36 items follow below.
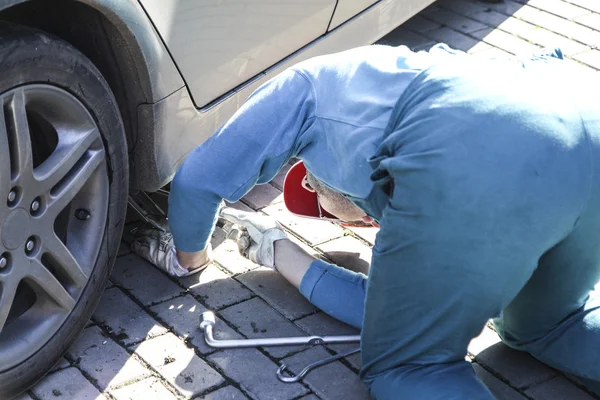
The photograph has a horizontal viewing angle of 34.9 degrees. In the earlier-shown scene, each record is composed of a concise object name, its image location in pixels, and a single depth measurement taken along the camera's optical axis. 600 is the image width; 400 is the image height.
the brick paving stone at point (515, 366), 2.81
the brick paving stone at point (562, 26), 5.08
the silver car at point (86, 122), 2.32
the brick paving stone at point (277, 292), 3.03
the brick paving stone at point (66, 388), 2.56
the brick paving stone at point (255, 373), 2.65
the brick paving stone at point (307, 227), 3.42
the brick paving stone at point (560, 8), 5.36
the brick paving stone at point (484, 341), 2.92
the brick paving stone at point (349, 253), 3.27
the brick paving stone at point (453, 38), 4.96
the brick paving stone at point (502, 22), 5.19
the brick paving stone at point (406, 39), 4.91
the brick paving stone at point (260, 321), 2.89
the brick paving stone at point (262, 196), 3.57
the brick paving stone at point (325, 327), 2.89
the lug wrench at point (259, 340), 2.80
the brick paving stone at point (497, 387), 2.74
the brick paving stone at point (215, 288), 3.03
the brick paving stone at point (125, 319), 2.83
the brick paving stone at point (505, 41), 4.93
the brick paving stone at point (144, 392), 2.59
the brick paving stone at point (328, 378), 2.67
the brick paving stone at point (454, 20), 5.18
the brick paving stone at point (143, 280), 3.02
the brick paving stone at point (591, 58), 4.80
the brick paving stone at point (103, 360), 2.65
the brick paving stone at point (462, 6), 5.41
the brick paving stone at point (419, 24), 5.13
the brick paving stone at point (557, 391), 2.75
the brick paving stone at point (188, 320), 2.85
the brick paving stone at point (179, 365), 2.65
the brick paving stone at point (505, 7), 5.42
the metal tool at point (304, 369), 2.69
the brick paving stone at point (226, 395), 2.61
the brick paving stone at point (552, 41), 4.93
